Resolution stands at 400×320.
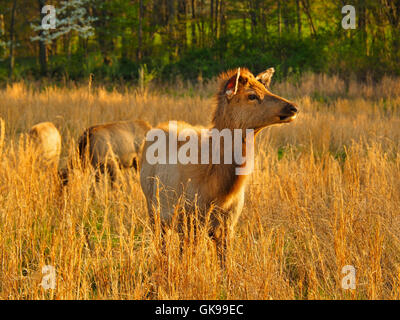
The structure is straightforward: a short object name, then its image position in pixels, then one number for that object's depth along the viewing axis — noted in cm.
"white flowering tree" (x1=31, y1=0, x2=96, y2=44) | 2880
